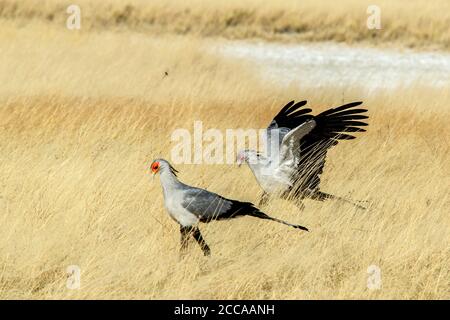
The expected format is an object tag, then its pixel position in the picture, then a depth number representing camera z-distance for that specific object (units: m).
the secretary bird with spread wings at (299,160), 14.29
